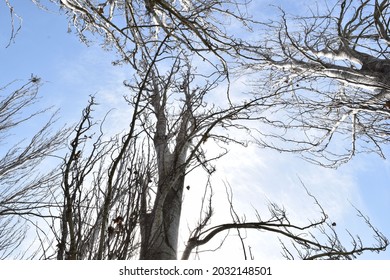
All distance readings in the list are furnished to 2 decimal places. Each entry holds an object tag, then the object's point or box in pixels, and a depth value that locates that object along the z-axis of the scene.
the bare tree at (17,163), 6.11
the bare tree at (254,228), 2.79
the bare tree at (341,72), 5.11
